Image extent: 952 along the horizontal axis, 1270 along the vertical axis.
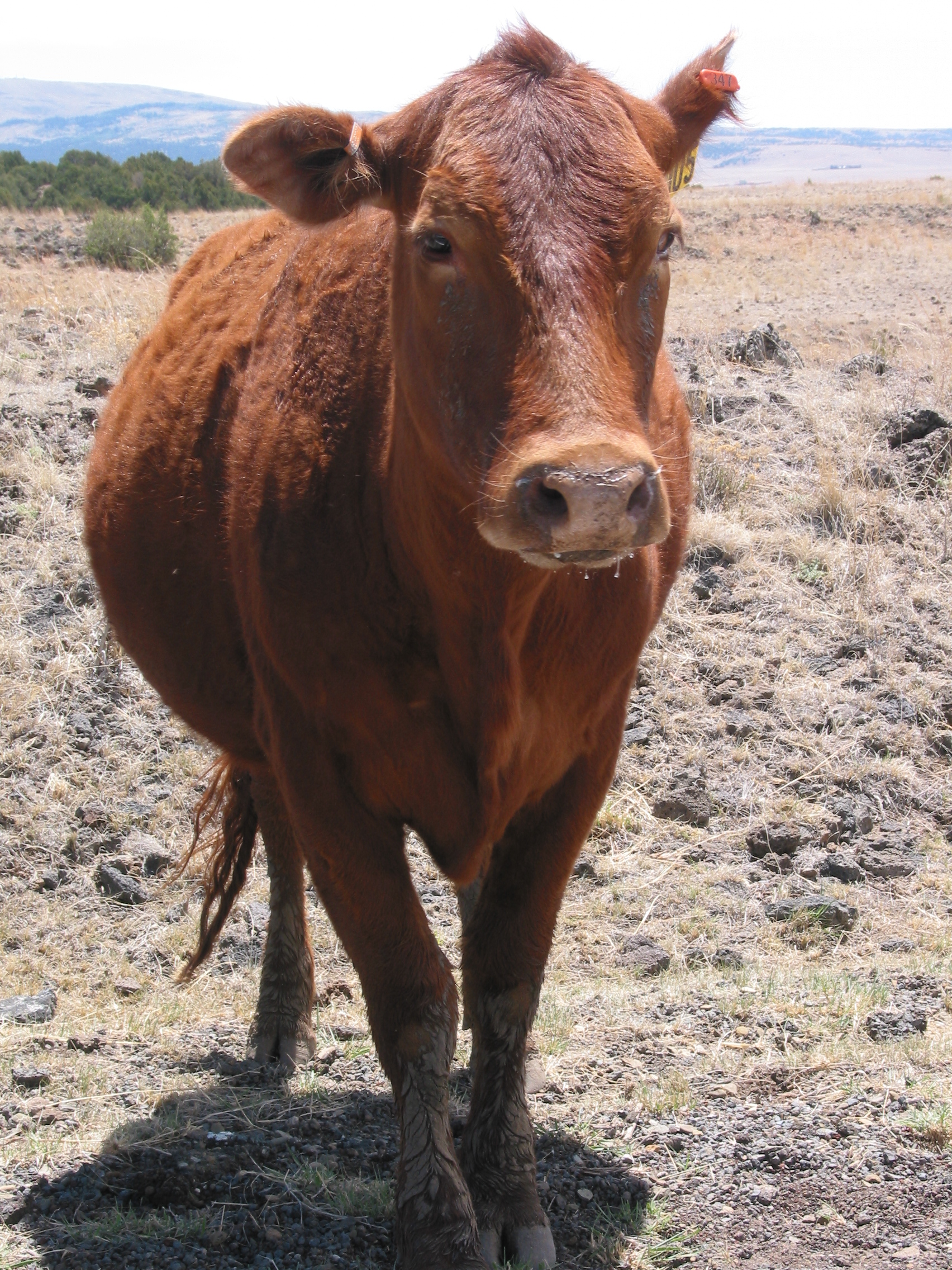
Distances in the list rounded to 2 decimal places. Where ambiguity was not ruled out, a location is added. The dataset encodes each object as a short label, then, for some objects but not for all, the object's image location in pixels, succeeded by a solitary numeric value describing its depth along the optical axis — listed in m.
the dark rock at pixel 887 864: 5.83
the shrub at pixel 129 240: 18.84
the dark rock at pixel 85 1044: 4.43
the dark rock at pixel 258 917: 5.67
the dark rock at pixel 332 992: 5.24
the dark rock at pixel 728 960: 5.16
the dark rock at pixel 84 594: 7.22
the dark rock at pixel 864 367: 10.48
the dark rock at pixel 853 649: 7.25
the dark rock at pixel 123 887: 5.76
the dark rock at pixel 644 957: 5.15
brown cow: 2.45
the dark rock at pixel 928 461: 8.56
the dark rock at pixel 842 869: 5.75
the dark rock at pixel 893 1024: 4.21
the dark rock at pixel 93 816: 6.07
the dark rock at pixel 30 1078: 4.07
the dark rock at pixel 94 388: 8.84
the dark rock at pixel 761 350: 10.77
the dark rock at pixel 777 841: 5.93
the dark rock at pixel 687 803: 6.23
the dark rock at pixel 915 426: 8.90
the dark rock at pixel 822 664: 7.14
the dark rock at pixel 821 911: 5.37
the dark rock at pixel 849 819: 6.06
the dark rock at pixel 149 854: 5.95
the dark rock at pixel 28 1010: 4.73
